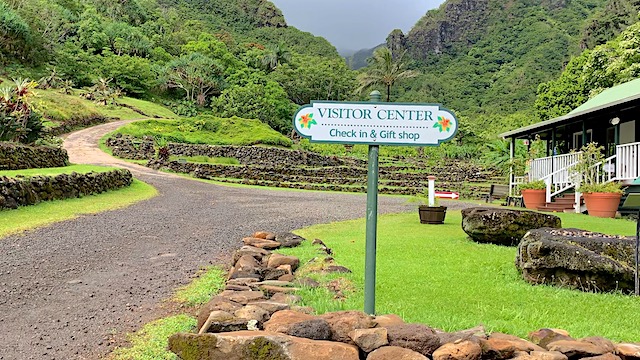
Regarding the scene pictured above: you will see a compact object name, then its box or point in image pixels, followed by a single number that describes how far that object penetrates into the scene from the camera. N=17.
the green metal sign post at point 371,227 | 3.79
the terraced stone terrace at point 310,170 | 27.91
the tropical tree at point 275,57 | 78.19
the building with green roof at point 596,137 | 13.66
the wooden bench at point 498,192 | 21.64
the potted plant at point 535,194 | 15.66
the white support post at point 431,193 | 11.20
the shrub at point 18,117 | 19.20
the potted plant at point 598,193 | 12.96
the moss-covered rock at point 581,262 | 5.12
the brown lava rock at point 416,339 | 2.98
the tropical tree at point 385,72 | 49.66
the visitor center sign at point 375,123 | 3.70
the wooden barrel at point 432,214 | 11.12
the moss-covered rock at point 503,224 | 7.59
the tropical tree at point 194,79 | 60.62
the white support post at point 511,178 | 19.77
